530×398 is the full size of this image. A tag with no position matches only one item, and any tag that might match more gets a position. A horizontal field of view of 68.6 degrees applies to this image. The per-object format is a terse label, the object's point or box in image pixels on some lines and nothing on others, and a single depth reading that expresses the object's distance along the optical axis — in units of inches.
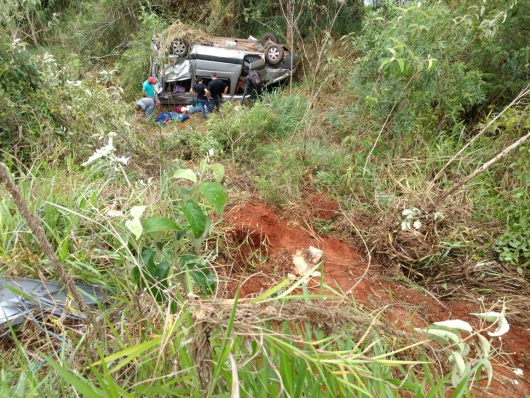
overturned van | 272.8
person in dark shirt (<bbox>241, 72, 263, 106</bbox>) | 268.5
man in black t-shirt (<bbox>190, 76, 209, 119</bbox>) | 269.4
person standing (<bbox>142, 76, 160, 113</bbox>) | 261.9
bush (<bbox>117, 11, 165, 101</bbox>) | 297.3
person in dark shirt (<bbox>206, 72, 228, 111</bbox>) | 267.4
